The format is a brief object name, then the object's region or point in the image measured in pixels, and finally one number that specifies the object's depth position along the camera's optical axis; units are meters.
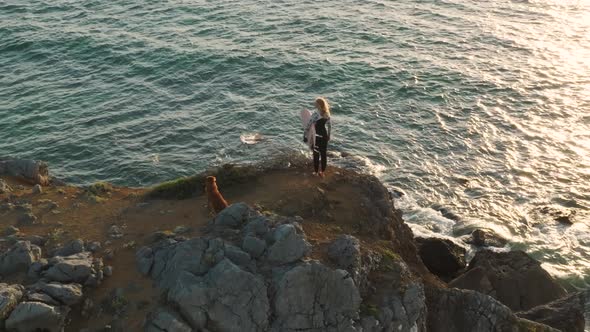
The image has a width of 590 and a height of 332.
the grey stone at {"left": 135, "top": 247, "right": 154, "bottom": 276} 12.02
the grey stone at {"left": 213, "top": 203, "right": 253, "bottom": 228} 12.97
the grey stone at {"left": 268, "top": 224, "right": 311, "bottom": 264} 11.84
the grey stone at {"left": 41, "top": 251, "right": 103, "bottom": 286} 11.53
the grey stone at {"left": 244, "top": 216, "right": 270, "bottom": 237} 12.49
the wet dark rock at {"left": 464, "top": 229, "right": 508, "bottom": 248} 20.09
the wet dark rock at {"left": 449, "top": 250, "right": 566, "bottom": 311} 15.82
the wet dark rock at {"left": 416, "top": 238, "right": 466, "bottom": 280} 17.80
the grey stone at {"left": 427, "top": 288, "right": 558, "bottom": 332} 12.74
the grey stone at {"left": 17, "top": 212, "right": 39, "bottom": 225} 14.53
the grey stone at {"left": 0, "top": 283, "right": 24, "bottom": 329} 10.51
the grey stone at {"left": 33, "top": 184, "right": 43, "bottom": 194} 16.64
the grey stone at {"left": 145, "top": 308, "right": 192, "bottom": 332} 10.53
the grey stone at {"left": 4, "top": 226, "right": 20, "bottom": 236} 13.74
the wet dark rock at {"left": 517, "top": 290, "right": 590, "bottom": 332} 14.53
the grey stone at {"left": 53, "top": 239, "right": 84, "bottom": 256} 12.55
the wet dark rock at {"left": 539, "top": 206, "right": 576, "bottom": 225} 21.14
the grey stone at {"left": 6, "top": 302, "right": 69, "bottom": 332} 10.41
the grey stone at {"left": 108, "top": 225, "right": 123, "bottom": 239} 13.62
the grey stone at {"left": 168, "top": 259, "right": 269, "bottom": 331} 10.78
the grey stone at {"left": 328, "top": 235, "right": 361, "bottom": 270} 12.06
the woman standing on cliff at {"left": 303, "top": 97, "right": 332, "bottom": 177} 15.89
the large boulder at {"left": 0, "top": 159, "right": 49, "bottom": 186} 19.22
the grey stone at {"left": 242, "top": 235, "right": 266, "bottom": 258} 11.99
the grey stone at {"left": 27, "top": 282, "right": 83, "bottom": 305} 11.02
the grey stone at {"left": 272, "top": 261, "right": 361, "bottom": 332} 11.06
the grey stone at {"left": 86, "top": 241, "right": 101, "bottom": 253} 12.87
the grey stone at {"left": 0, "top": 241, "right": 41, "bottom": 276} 11.84
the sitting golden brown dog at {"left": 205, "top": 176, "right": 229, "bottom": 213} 13.92
